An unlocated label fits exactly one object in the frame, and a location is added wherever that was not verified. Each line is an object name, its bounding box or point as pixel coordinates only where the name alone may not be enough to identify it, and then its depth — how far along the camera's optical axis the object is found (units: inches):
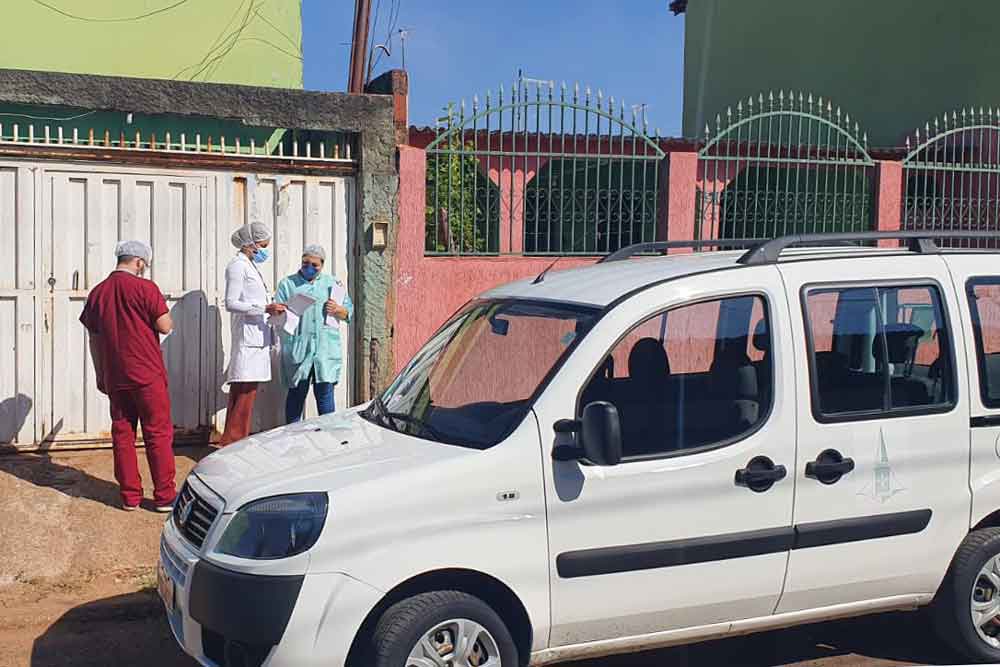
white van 148.9
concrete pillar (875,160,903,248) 399.5
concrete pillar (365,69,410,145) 336.2
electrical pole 496.6
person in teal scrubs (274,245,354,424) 307.4
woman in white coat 299.3
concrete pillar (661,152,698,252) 367.2
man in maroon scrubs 262.8
